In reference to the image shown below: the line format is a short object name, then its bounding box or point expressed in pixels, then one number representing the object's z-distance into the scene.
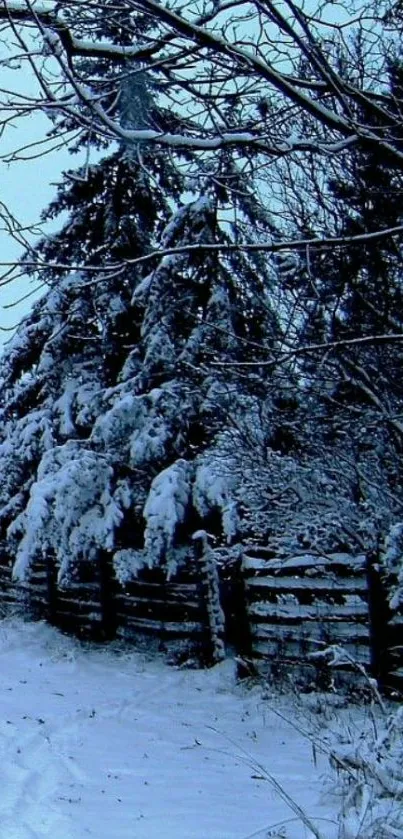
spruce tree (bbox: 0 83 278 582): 11.33
